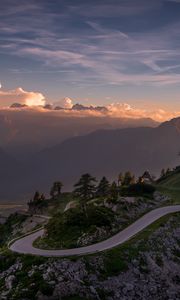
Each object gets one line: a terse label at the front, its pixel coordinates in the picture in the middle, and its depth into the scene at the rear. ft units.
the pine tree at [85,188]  261.30
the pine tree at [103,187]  384.92
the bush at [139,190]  296.10
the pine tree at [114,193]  269.23
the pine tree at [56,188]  547.49
